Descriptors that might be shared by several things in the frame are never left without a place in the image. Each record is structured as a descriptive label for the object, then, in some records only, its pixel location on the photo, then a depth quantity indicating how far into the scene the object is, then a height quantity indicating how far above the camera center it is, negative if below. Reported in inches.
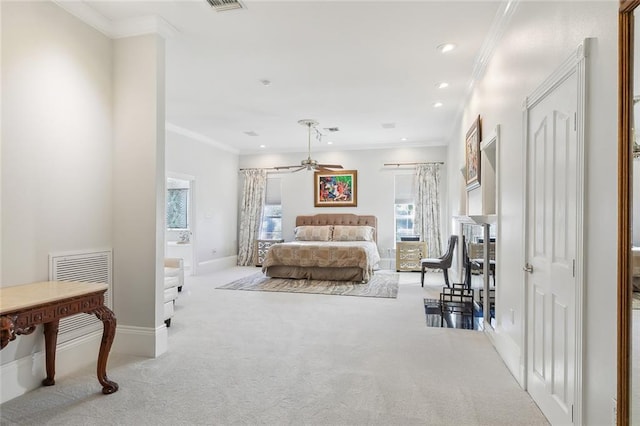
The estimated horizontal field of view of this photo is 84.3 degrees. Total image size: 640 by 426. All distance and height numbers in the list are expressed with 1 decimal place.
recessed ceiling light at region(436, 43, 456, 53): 137.9 +66.6
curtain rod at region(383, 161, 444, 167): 321.1 +47.8
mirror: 51.1 +1.2
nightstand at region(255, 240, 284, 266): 340.8 -32.3
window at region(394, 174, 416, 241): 329.7 +8.7
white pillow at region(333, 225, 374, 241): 314.2 -16.2
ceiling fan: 251.9 +39.4
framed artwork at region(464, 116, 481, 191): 159.2 +29.6
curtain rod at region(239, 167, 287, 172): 354.3 +47.2
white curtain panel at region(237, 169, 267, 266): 351.3 +2.7
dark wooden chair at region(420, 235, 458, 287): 229.3 -30.3
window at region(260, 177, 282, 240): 359.9 +2.8
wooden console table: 76.0 -22.8
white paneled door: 71.5 -7.3
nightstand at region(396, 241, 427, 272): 305.3 -34.4
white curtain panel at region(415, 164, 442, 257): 313.4 +8.0
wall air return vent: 107.7 -19.2
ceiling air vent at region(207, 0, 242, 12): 110.7 +66.7
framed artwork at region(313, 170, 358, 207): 340.8 +26.4
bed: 253.8 -33.6
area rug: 223.3 -48.6
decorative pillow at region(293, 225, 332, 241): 323.0 -16.8
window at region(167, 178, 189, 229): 319.0 +10.2
